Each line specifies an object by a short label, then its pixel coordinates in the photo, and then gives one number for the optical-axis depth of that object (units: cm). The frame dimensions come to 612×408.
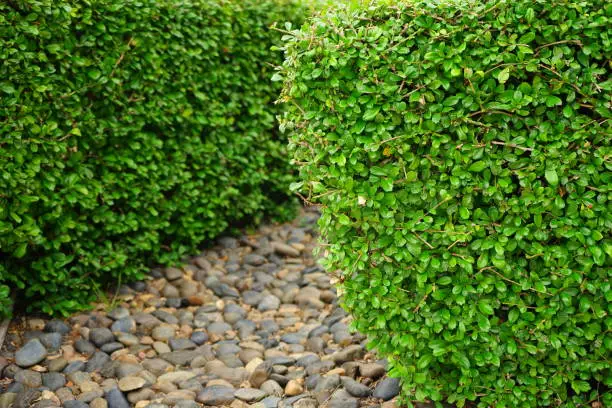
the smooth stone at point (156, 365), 369
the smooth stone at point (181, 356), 383
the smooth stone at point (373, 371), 338
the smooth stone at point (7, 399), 315
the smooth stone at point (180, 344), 398
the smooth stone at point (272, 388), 338
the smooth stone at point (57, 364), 355
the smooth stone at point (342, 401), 311
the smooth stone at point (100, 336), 388
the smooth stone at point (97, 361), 362
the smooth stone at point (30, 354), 352
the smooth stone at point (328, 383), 331
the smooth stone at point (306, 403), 319
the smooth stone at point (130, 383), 340
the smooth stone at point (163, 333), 407
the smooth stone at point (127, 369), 357
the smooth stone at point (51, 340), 373
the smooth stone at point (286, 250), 535
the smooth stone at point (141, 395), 334
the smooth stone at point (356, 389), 322
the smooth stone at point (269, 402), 323
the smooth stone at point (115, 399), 326
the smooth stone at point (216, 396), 331
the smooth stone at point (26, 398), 318
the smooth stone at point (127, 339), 393
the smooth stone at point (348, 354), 361
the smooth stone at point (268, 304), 457
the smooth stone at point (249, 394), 331
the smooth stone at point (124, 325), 405
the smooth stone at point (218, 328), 422
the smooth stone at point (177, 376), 357
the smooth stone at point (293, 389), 336
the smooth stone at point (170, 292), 462
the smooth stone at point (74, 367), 356
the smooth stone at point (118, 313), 417
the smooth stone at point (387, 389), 317
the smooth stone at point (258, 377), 351
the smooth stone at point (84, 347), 379
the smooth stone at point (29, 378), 336
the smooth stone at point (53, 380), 339
